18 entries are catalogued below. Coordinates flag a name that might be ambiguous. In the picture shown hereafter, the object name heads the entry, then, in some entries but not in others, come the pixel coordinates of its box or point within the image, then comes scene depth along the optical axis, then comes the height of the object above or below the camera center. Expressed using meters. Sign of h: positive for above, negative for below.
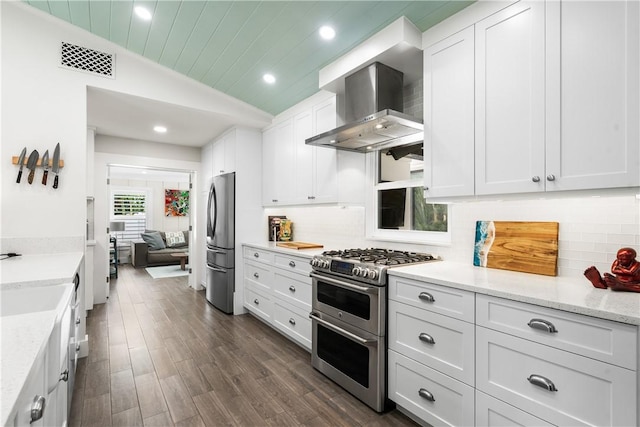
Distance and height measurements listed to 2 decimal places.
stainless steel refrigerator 4.09 -0.41
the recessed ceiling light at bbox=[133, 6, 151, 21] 2.46 +1.59
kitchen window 2.58 +0.08
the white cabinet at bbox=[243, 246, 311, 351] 2.91 -0.83
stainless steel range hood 2.25 +0.79
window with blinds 8.28 -0.02
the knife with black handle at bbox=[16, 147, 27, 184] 2.54 +0.41
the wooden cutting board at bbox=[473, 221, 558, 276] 1.84 -0.20
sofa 7.39 -0.96
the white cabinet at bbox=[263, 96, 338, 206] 3.11 +0.57
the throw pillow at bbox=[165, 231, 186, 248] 8.10 -0.72
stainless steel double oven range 2.05 -0.76
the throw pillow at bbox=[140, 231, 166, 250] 7.52 -0.70
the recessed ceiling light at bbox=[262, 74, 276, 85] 3.14 +1.36
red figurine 1.44 -0.28
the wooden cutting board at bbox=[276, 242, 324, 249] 3.42 -0.37
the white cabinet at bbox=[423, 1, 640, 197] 1.39 +0.61
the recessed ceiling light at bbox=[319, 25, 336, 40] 2.35 +1.38
